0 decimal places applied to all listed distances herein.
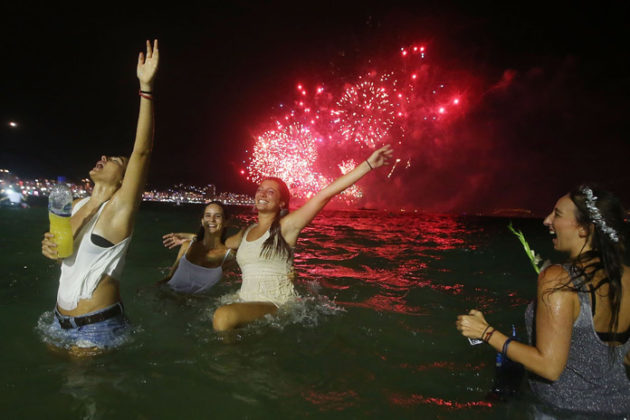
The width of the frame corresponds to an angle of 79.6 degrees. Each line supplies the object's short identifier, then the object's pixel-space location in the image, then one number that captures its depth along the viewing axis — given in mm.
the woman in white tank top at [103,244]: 3264
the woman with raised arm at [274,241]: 4645
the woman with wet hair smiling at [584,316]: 2502
